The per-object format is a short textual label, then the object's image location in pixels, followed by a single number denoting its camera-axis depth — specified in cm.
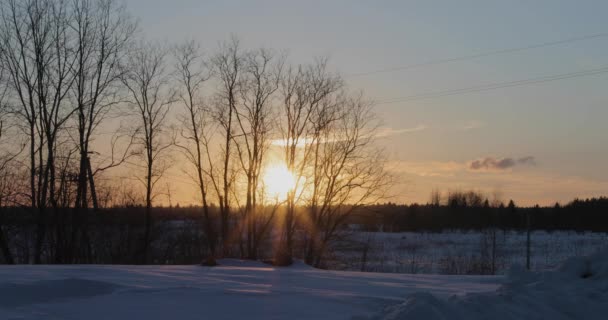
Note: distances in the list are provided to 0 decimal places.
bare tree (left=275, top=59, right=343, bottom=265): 2944
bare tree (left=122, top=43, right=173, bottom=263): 2981
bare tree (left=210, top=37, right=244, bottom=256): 2942
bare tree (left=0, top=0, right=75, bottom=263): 2541
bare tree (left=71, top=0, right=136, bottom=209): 2666
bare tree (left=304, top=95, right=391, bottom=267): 3058
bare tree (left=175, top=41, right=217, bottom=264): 2983
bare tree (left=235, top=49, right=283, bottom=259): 2936
